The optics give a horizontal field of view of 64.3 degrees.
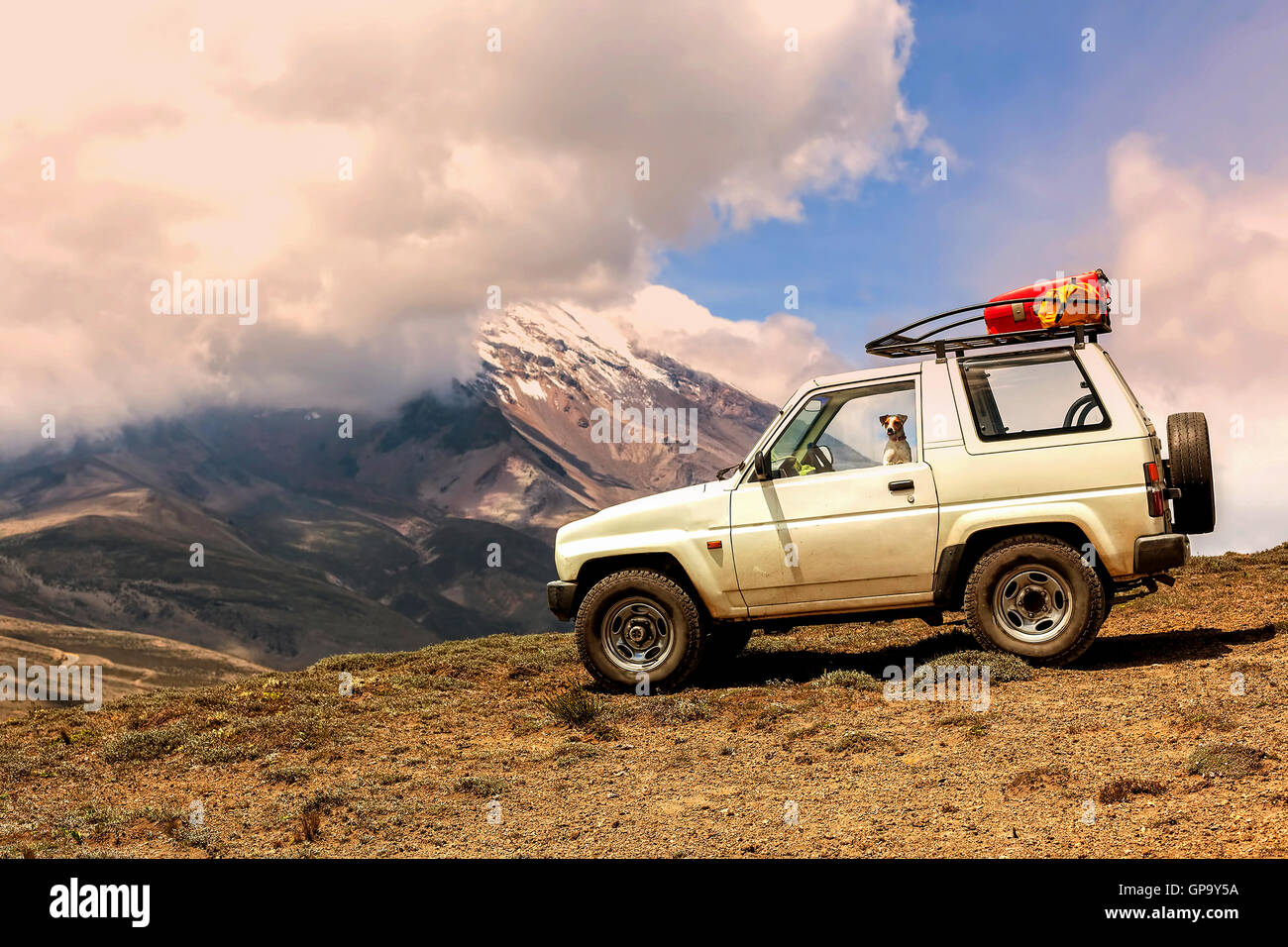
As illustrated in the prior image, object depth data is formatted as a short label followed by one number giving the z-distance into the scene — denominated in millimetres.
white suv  8539
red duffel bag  8789
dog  8945
